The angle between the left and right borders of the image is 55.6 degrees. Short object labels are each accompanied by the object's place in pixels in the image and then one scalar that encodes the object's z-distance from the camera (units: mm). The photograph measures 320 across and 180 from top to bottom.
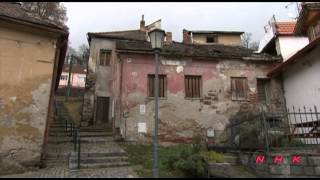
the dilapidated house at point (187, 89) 14797
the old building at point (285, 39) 17125
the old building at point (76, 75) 48906
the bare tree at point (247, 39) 37494
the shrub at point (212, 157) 9200
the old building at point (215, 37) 24578
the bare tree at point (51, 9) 25216
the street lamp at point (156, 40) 7504
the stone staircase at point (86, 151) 10164
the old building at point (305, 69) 13469
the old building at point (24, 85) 9359
